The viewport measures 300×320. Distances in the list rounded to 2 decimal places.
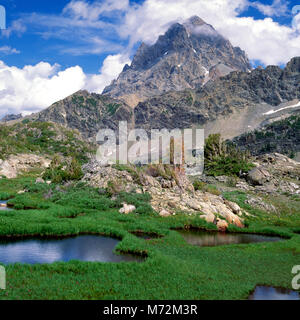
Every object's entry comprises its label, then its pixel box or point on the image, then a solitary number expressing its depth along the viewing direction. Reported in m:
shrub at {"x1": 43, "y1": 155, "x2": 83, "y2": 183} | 46.53
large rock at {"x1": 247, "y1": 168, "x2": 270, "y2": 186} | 51.39
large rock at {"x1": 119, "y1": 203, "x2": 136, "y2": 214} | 31.70
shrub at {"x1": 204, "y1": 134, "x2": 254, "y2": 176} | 58.25
